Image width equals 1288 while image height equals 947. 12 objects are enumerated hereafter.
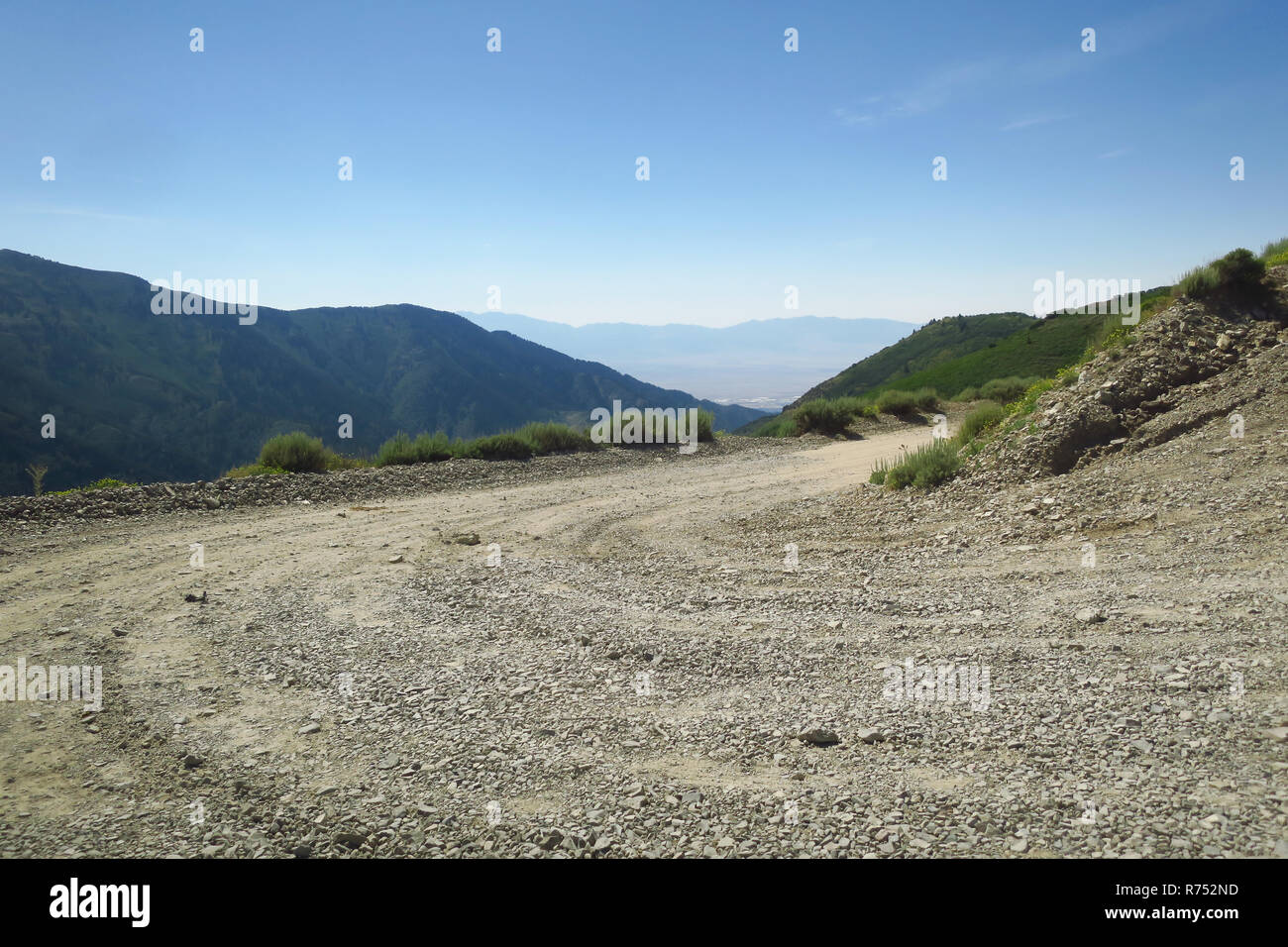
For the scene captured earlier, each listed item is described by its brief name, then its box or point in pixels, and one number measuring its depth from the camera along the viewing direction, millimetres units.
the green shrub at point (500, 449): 17562
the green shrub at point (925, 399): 25294
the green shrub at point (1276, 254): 13322
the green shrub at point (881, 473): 12117
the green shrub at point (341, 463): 15844
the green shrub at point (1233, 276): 12656
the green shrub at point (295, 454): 15305
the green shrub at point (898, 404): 24438
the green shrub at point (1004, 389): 24670
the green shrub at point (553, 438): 18219
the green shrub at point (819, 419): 22281
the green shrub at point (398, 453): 16781
